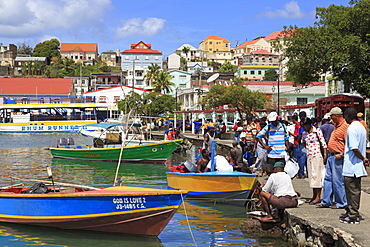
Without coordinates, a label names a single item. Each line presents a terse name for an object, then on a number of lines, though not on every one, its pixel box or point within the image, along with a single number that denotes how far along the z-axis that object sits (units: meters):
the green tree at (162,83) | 79.81
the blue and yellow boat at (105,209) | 10.19
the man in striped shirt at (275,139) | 11.96
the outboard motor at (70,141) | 30.58
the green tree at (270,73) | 85.09
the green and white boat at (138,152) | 26.16
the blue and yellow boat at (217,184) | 12.73
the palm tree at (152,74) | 85.44
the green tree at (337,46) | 19.42
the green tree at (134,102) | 62.36
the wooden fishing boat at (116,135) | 28.50
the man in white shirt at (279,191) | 9.63
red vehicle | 21.27
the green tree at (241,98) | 47.22
